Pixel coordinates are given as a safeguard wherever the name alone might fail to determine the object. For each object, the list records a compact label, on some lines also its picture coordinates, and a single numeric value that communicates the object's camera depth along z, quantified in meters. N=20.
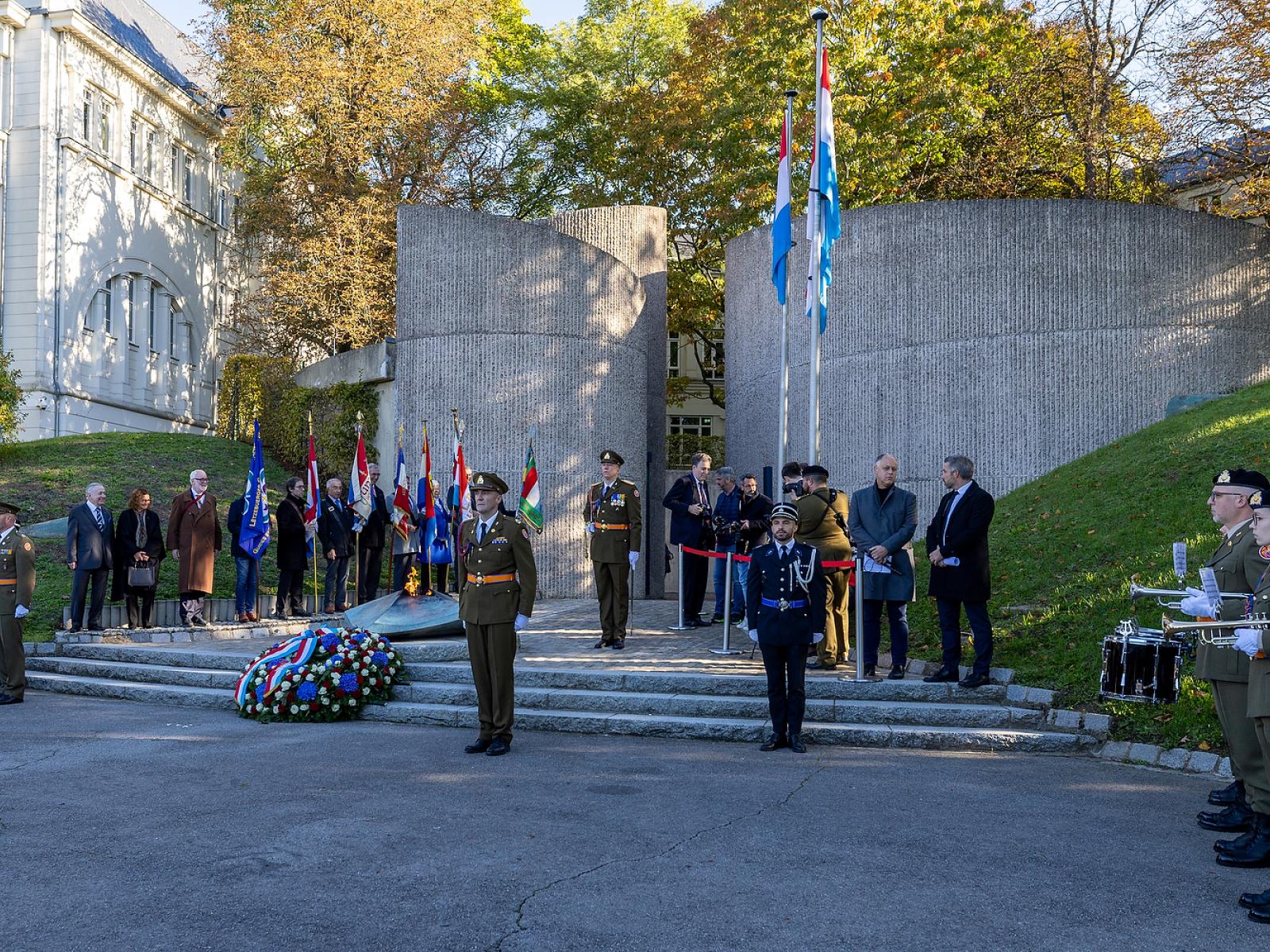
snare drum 7.47
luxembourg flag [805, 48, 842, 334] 13.20
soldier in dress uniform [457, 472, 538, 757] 8.59
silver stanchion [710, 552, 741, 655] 11.52
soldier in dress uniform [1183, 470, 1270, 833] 5.91
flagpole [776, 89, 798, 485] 14.55
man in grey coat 10.08
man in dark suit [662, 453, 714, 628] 13.25
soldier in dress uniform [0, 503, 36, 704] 10.89
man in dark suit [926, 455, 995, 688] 9.52
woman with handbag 13.58
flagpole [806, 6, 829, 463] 11.94
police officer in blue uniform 8.40
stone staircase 8.80
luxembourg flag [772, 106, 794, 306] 14.47
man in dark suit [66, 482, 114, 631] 13.13
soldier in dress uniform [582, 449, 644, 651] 12.23
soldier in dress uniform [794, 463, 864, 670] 10.70
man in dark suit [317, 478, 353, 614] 15.22
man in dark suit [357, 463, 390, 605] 16.06
